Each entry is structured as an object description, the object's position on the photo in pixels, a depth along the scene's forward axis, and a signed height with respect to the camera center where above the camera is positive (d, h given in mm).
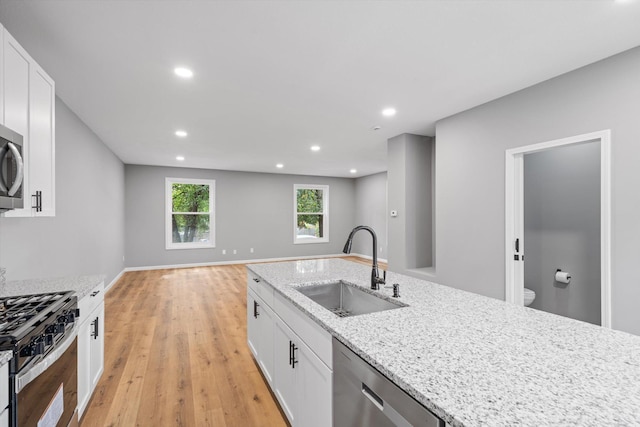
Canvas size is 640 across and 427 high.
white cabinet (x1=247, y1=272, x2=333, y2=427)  1350 -797
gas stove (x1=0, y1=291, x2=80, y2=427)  1125 -580
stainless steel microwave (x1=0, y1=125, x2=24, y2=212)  1475 +230
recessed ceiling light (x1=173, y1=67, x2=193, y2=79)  2604 +1251
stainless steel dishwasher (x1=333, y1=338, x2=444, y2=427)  832 -586
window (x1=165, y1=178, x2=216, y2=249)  7473 +56
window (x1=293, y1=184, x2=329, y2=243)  8969 +66
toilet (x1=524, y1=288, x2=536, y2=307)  3350 -902
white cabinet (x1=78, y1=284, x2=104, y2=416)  1858 -869
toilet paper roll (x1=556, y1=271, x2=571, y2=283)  3332 -679
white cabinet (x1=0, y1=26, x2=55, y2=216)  1574 +576
